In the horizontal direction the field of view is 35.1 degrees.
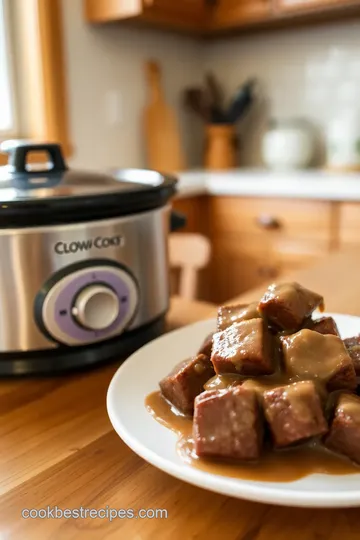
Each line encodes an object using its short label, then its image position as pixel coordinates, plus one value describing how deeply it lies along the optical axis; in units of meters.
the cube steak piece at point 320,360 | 0.48
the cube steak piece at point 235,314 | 0.55
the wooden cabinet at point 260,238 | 2.19
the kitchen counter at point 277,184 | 2.08
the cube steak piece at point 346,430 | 0.44
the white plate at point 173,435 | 0.40
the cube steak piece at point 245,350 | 0.48
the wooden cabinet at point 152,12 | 2.17
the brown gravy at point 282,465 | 0.44
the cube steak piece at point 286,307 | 0.54
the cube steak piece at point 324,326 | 0.55
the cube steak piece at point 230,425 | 0.44
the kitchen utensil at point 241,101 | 2.71
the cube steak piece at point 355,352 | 0.52
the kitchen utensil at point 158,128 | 2.60
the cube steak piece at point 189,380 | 0.53
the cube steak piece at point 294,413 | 0.44
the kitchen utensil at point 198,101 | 2.80
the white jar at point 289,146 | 2.53
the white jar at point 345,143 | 2.46
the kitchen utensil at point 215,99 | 2.83
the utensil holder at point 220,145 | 2.79
